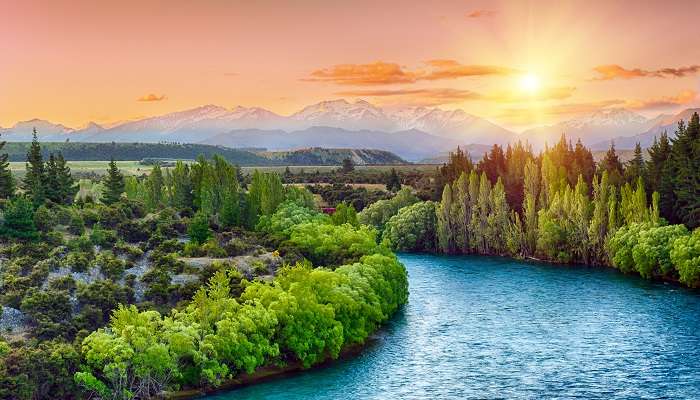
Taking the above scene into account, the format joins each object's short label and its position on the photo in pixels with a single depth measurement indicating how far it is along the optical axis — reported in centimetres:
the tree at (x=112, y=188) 12581
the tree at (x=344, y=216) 13700
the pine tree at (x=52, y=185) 11425
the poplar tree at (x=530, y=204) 15538
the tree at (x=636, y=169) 15150
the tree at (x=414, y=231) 17362
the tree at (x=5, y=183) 10956
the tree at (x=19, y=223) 9331
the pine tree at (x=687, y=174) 13312
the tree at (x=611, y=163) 16636
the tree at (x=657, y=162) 14712
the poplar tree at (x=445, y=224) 16938
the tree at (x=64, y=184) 11641
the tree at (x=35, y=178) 10962
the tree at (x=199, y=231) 10644
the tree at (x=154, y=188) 15375
